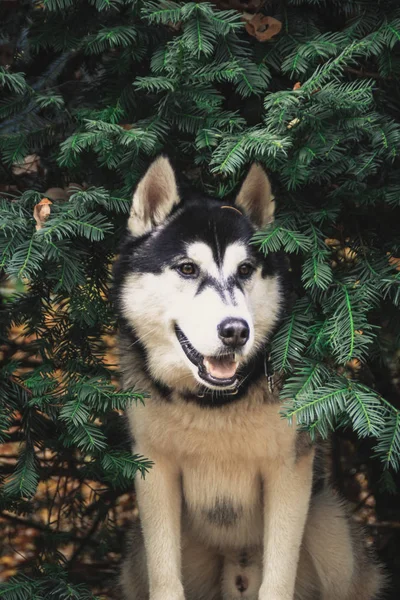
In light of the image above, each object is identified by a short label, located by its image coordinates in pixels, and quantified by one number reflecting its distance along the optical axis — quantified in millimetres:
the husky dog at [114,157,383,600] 3545
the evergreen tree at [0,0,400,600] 3391
